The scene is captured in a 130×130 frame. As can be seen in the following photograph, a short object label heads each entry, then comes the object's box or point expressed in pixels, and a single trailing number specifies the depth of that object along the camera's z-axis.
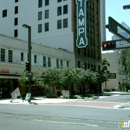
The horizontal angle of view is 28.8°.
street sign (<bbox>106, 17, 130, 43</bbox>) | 10.23
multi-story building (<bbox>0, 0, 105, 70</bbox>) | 52.44
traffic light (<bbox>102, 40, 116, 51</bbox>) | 12.97
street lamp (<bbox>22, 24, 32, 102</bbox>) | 25.52
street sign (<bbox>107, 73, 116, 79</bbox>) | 66.31
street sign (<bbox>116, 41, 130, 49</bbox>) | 12.68
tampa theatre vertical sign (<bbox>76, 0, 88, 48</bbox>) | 51.52
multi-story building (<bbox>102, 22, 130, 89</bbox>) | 81.94
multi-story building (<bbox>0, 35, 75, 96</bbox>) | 34.44
